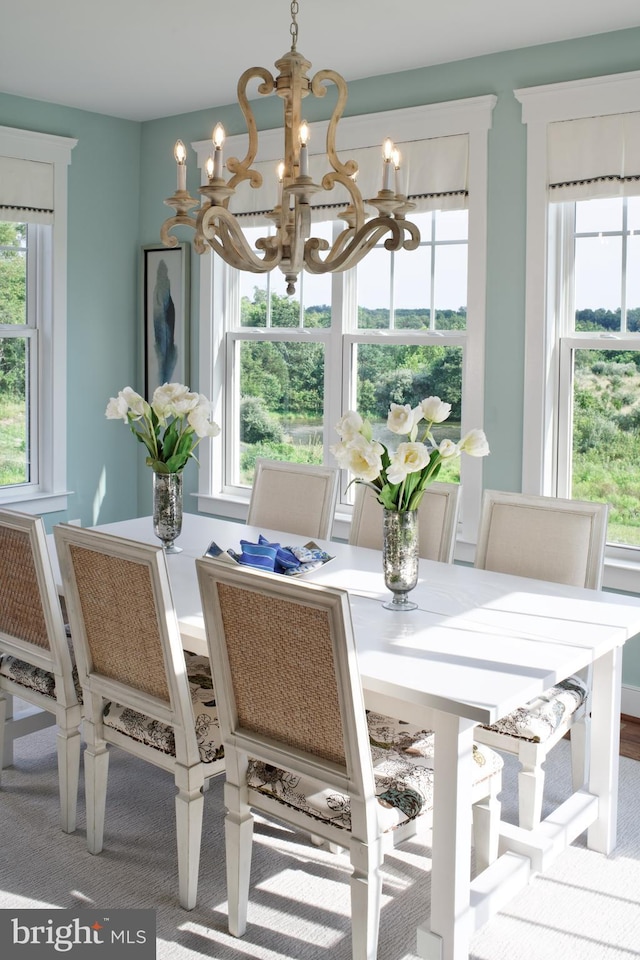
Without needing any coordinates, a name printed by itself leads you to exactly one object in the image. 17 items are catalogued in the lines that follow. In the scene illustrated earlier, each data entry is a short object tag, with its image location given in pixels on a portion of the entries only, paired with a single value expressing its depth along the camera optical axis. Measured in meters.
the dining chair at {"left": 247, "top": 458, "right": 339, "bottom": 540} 3.76
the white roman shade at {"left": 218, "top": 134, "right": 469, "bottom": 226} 4.18
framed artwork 5.34
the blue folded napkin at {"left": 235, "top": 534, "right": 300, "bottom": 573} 2.94
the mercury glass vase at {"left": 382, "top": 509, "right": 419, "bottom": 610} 2.68
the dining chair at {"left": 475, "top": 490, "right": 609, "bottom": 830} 2.62
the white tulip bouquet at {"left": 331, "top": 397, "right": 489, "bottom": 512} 2.52
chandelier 2.49
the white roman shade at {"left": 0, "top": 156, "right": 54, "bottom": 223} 4.83
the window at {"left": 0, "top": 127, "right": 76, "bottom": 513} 4.99
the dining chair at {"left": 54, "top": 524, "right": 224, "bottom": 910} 2.45
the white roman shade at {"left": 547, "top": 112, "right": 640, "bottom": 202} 3.69
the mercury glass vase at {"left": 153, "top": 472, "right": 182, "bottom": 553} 3.37
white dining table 2.11
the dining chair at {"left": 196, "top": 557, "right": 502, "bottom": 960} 2.06
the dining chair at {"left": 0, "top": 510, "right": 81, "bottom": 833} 2.81
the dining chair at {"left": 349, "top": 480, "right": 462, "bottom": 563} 3.38
